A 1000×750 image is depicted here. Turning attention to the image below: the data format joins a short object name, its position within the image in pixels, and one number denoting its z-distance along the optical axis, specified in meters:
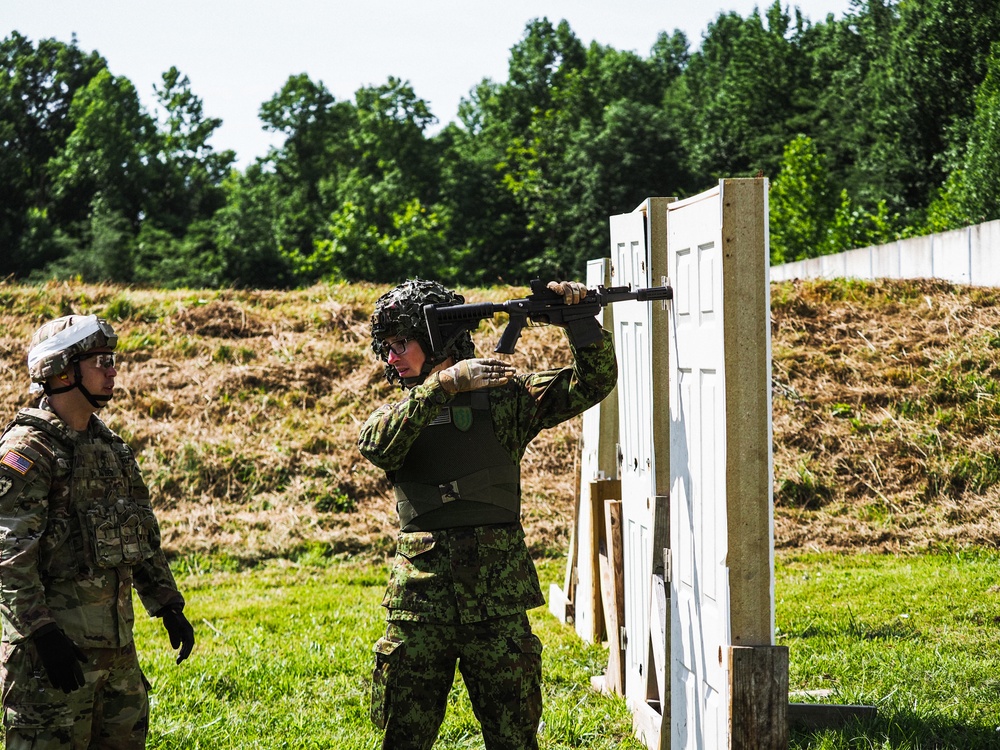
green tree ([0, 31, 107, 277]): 55.28
